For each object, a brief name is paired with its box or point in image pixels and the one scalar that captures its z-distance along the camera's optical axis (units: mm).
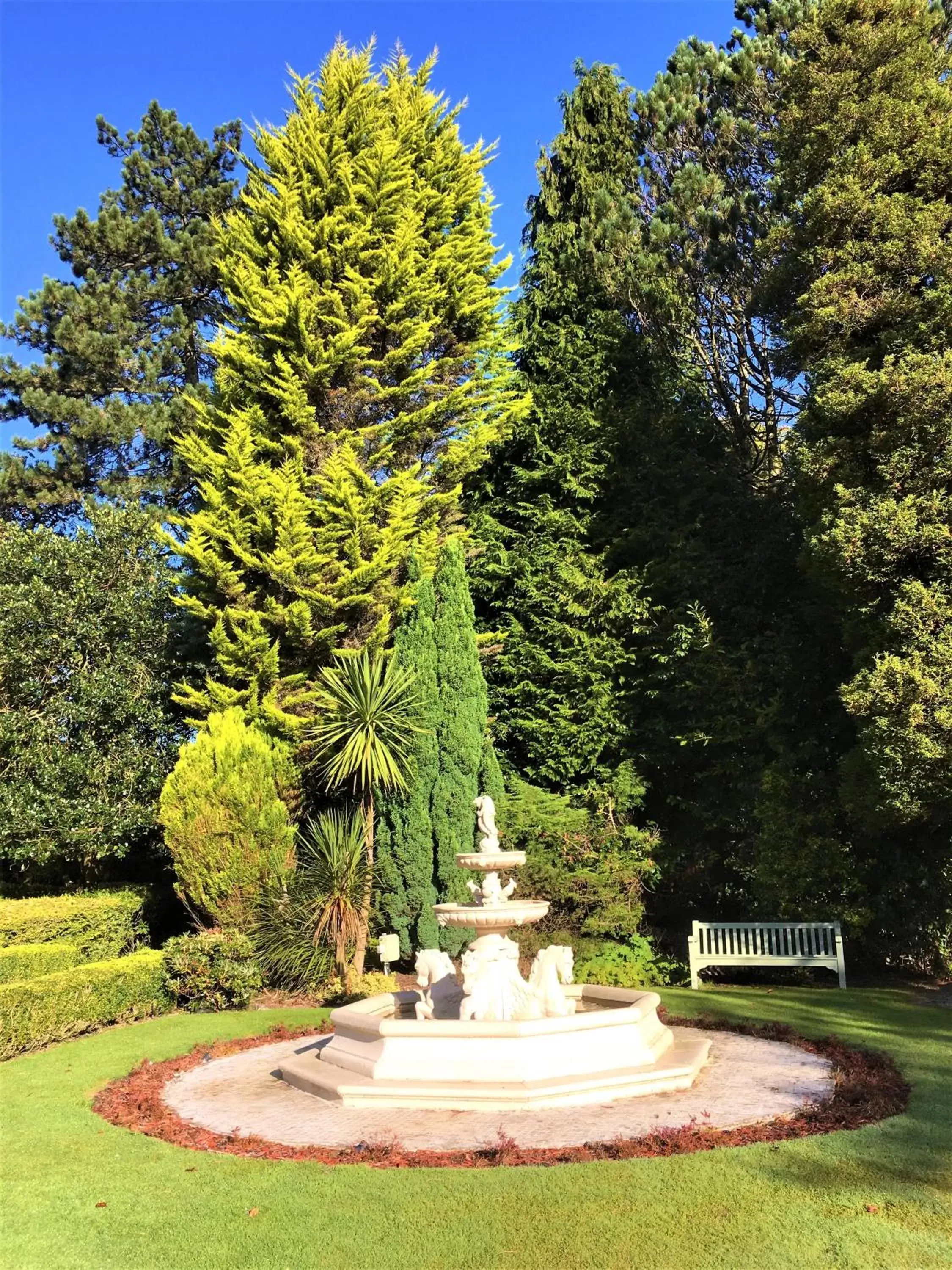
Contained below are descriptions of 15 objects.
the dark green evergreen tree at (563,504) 16109
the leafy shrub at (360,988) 12430
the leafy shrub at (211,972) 12102
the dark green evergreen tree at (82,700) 13789
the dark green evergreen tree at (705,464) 15453
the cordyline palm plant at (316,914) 12805
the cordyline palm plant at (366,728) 13352
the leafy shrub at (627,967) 13555
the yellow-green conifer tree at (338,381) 14977
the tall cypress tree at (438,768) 13789
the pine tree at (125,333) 20719
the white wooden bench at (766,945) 12688
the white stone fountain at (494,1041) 7266
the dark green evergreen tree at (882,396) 11594
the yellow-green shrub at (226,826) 12836
